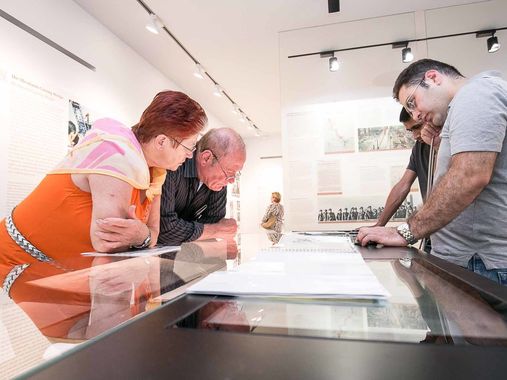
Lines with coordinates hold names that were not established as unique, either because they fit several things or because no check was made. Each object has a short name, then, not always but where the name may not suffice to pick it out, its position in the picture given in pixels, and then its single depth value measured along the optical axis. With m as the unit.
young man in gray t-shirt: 1.20
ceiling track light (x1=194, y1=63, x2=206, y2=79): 5.38
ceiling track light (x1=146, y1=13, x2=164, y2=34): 4.04
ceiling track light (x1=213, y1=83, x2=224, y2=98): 6.32
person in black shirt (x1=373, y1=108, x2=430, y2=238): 2.44
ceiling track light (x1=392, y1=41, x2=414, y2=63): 3.66
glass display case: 0.23
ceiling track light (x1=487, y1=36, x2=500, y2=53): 3.57
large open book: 0.45
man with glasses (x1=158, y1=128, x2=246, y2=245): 2.14
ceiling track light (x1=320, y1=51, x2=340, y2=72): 3.88
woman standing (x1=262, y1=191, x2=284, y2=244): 4.16
